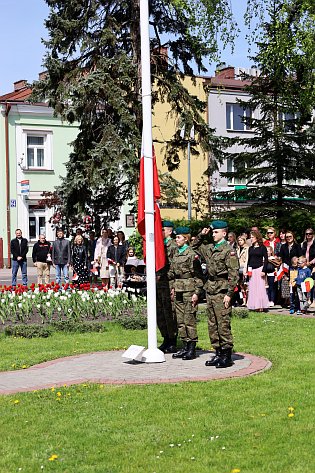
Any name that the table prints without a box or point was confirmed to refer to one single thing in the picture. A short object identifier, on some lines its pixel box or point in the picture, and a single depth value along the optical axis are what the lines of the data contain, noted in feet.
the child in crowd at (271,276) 61.87
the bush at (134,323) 50.13
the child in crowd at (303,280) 56.80
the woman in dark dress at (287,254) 60.23
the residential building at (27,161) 152.56
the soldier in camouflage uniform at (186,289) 37.55
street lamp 90.18
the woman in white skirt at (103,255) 75.82
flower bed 53.57
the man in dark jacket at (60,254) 78.54
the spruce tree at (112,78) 85.30
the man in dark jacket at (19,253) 83.15
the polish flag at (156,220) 37.81
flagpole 37.09
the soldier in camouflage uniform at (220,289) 34.81
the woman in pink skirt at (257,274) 60.59
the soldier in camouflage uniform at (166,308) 39.91
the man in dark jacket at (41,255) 81.25
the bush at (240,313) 55.36
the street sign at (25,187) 150.82
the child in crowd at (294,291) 58.18
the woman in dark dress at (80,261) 73.10
